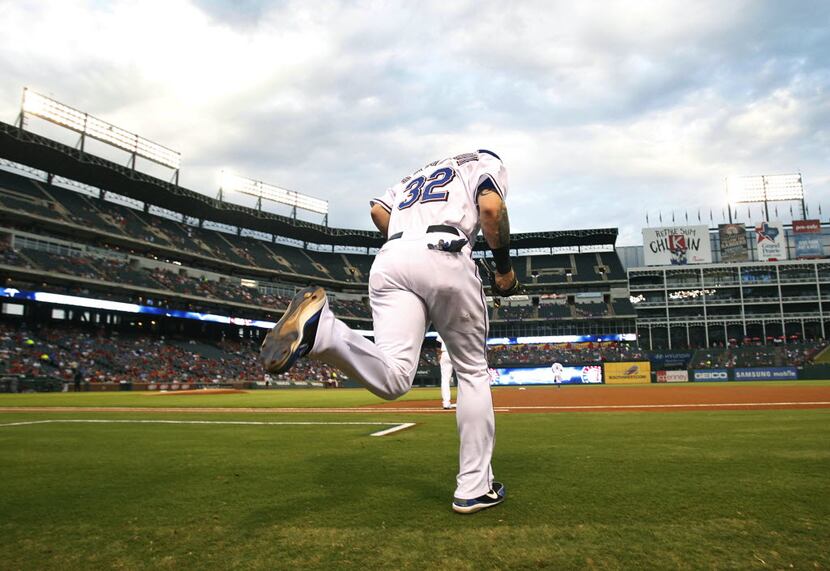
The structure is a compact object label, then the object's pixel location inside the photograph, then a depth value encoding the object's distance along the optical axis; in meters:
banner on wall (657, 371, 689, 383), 35.09
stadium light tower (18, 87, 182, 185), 38.75
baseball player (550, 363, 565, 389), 29.40
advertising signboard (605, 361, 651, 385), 35.91
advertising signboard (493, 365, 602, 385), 37.09
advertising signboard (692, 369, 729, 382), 34.44
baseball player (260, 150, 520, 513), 2.50
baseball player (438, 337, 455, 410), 11.64
